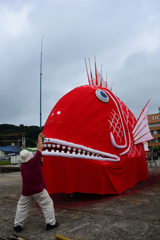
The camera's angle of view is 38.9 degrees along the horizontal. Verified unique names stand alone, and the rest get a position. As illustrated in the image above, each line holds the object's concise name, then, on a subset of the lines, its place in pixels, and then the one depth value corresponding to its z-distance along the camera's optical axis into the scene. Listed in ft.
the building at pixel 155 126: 137.90
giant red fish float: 14.80
